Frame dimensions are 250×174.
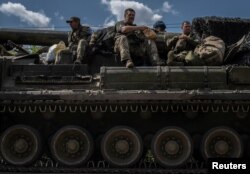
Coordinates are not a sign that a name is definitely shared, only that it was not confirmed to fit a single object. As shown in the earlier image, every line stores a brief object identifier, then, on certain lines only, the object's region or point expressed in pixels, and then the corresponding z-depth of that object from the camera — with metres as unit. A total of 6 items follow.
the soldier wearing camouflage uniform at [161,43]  16.55
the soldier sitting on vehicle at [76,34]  15.98
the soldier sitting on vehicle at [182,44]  14.93
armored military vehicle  13.62
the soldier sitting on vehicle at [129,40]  14.70
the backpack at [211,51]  14.77
